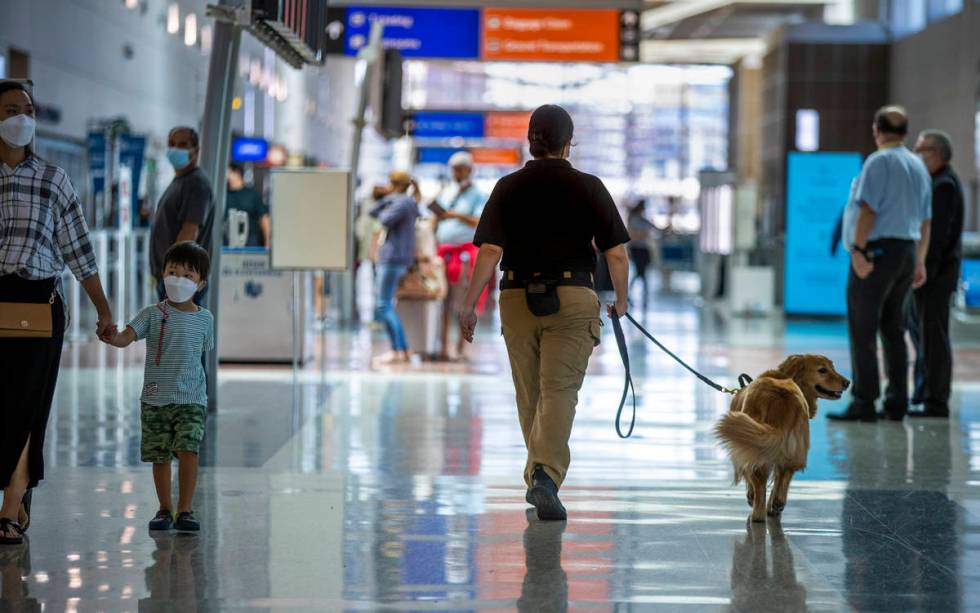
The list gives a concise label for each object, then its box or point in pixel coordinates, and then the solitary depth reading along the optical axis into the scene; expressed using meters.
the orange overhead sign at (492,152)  49.25
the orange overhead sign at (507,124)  40.06
